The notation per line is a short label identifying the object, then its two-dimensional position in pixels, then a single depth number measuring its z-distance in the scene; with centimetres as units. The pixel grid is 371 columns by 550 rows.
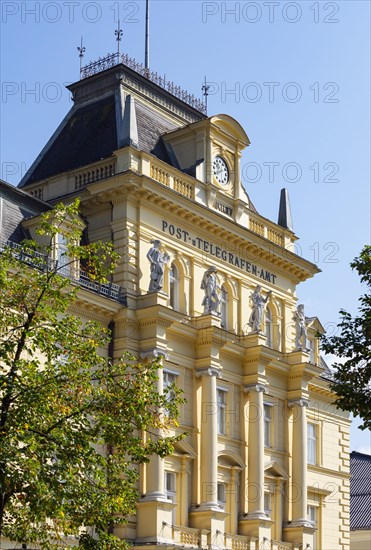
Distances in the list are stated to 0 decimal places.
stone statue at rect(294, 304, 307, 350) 4766
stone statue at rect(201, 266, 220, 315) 4253
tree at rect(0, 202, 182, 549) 2386
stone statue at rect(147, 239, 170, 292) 4044
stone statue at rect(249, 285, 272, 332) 4466
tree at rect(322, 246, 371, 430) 2744
